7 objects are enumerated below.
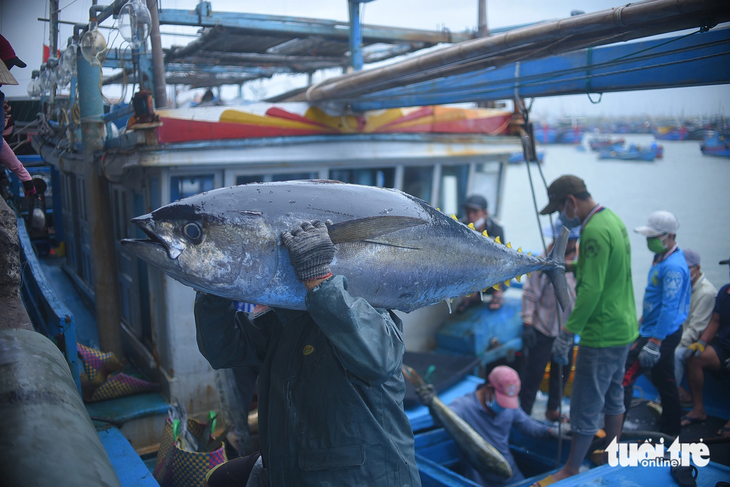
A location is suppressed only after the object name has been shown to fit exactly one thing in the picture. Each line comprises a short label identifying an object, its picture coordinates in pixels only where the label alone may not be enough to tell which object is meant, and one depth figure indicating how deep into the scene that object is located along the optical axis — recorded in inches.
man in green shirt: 141.8
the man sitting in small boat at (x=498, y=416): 156.3
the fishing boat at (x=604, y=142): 916.1
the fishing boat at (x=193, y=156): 163.5
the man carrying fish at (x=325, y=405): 71.6
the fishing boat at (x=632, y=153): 757.5
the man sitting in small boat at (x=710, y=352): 197.8
